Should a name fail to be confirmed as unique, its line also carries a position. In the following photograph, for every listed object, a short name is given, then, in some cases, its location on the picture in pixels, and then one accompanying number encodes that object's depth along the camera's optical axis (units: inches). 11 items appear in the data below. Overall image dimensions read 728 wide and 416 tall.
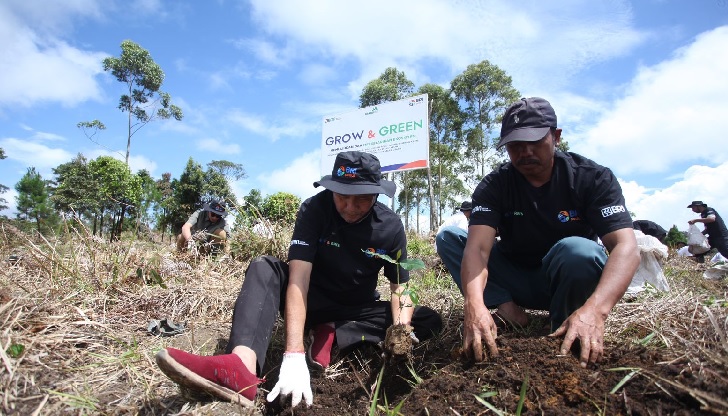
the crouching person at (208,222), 210.1
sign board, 285.1
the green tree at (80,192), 759.1
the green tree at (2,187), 868.0
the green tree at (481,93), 737.6
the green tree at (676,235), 1006.4
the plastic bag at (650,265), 105.9
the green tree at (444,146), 764.0
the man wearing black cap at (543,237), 63.3
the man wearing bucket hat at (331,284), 71.1
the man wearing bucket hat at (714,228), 287.9
